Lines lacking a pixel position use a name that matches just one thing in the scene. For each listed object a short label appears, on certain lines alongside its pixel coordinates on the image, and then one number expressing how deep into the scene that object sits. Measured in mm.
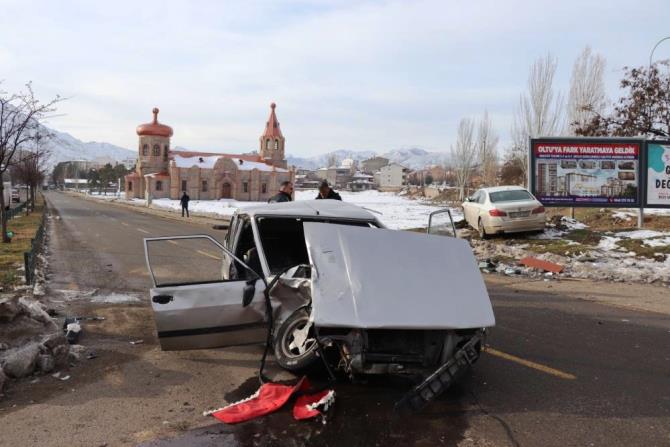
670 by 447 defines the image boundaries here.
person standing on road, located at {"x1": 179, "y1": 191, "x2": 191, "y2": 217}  38969
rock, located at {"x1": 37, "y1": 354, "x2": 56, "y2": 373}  5484
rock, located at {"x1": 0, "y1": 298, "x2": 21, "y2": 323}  6008
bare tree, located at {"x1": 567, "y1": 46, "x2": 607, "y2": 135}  39406
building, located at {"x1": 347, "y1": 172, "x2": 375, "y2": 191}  170500
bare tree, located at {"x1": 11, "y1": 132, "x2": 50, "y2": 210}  38556
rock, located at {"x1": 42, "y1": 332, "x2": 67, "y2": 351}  5699
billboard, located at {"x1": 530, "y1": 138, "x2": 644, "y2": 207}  17500
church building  81688
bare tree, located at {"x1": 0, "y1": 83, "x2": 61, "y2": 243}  17547
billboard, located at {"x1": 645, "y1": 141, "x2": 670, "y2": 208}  17250
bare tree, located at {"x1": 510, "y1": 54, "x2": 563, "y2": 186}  43719
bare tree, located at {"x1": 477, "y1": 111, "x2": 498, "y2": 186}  74562
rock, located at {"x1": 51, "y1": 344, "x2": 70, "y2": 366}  5637
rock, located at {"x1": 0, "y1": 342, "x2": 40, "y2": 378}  5301
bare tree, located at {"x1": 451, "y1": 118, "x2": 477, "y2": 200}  73562
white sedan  15820
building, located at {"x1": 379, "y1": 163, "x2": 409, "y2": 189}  179125
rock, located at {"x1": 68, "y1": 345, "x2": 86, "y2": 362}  5859
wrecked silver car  4316
